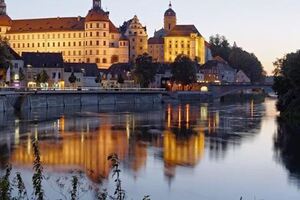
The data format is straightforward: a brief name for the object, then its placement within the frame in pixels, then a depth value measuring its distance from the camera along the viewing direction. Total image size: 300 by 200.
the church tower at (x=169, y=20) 177.38
